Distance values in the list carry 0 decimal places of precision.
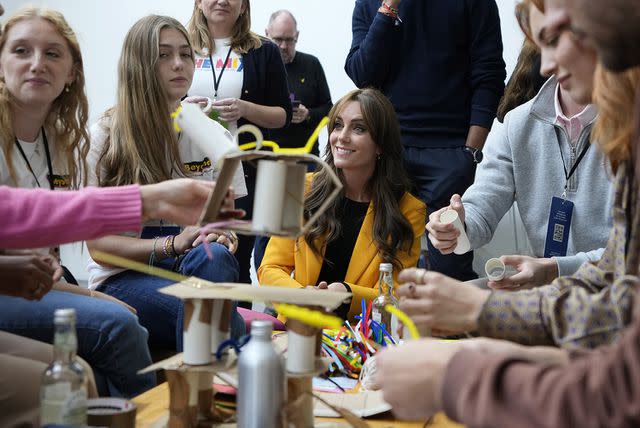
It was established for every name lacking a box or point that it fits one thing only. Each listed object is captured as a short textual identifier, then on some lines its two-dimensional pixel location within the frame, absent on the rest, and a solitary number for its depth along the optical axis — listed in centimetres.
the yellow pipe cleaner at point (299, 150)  216
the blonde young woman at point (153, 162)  309
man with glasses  565
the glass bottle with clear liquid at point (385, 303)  285
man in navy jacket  378
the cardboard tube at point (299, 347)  216
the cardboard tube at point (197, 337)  217
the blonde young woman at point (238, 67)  386
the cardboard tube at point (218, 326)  220
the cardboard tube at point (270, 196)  219
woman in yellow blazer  336
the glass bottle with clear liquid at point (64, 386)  206
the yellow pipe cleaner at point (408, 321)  205
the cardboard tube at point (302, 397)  216
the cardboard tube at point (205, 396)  222
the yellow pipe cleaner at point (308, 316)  203
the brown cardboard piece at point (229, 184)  219
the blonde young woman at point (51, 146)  275
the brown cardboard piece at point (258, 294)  216
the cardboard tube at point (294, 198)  222
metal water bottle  207
